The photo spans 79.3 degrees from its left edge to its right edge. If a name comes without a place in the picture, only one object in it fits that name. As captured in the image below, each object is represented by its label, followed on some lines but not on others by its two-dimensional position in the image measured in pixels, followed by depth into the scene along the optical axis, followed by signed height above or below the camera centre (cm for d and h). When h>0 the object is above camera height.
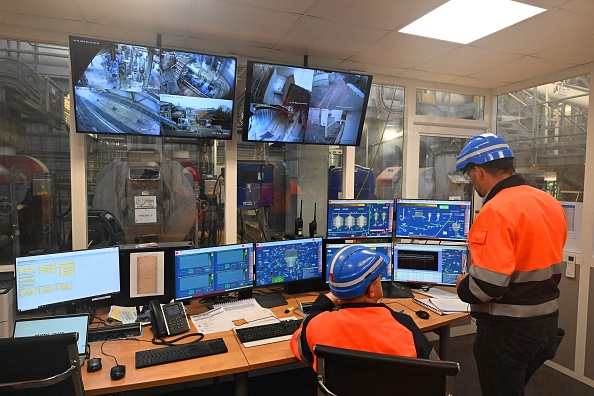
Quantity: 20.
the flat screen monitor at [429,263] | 265 -61
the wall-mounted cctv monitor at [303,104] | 258 +57
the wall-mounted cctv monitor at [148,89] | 218 +57
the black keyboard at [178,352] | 166 -84
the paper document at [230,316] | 208 -85
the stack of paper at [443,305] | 235 -84
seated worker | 129 -53
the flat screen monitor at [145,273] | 219 -59
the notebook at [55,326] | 170 -72
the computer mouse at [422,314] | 224 -84
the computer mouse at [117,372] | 152 -84
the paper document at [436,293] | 268 -86
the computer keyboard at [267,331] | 190 -83
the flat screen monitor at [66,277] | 181 -54
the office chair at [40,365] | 110 -60
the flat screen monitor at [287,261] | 243 -57
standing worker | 158 -43
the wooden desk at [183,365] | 151 -86
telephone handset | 194 -78
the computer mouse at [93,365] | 158 -84
